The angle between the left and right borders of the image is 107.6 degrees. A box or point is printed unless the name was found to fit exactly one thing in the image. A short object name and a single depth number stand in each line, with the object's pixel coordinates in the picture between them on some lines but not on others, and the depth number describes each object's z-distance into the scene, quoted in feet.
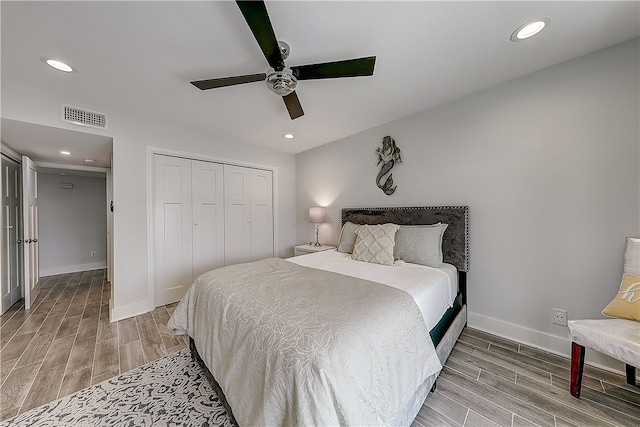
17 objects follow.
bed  3.00
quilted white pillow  7.91
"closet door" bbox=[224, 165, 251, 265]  12.17
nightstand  11.90
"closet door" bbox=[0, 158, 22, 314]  9.27
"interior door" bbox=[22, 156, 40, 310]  9.52
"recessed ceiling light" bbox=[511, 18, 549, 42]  4.95
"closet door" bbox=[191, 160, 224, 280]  11.07
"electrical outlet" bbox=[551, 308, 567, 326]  6.43
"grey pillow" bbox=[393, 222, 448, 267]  7.61
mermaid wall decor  9.95
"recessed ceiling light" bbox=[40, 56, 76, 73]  5.91
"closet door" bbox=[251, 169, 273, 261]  13.24
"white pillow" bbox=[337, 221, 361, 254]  9.75
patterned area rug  4.59
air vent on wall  7.81
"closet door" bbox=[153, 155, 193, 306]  9.99
